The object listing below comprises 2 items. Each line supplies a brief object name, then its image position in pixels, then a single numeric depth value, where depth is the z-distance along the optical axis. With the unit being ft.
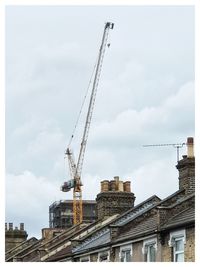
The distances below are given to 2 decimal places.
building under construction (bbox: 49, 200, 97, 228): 509.35
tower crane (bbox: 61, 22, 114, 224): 418.92
